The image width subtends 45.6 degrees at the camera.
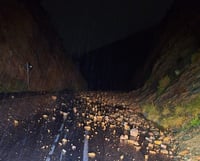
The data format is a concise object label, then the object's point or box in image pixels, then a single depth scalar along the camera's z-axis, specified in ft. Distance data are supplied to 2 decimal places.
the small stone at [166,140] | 15.28
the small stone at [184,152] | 13.81
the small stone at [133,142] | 14.98
